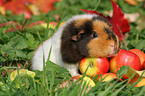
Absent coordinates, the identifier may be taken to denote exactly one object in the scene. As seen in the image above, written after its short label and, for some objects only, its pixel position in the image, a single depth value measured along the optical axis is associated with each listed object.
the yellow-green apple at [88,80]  2.51
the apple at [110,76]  2.64
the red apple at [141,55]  2.99
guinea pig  2.69
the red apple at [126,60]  2.80
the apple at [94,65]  2.80
